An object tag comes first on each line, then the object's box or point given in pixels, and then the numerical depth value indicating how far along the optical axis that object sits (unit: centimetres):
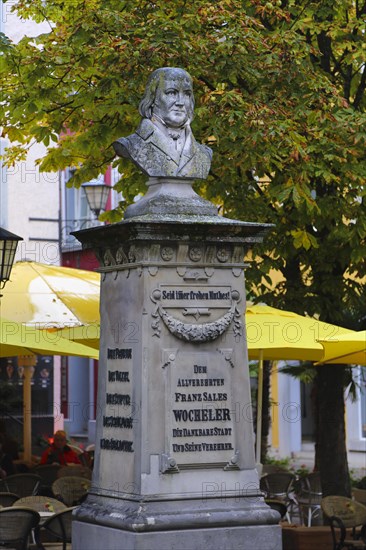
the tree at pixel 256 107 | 1496
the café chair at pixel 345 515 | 1479
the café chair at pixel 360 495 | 1642
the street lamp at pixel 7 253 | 1561
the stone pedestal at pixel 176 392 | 970
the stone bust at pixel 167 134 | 1031
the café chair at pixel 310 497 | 1875
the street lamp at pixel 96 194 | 2136
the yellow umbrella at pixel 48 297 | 1838
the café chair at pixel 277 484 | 1894
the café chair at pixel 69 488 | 1644
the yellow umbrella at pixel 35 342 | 1541
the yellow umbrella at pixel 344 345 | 1429
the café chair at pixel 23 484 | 1692
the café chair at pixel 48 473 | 1869
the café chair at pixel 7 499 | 1484
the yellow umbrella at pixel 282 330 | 1499
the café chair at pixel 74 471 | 1814
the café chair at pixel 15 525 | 1304
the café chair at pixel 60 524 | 1330
